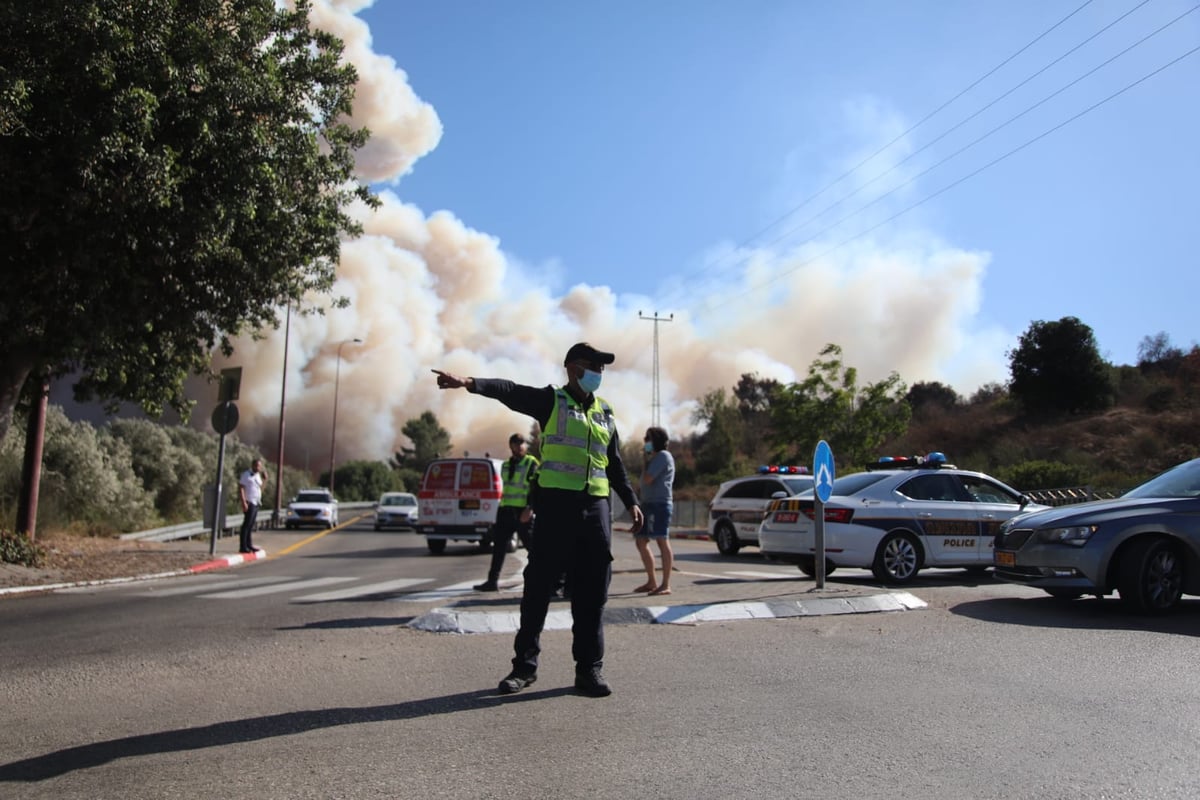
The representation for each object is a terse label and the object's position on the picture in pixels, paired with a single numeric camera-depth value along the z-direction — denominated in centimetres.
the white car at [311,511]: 3369
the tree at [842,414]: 3744
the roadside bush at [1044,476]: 2545
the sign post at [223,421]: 1719
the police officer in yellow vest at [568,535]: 513
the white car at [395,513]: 3384
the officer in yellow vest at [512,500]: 1039
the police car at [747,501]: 1758
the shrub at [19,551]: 1257
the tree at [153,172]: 1017
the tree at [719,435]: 6000
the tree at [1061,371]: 4381
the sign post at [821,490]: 929
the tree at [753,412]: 6612
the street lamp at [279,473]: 3531
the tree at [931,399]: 6438
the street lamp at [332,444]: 6081
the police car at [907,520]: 1073
